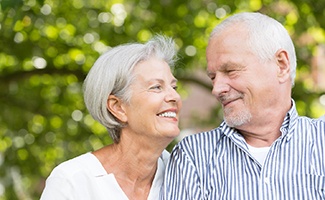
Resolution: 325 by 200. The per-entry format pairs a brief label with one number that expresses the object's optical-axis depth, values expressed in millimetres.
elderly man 3463
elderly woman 3566
